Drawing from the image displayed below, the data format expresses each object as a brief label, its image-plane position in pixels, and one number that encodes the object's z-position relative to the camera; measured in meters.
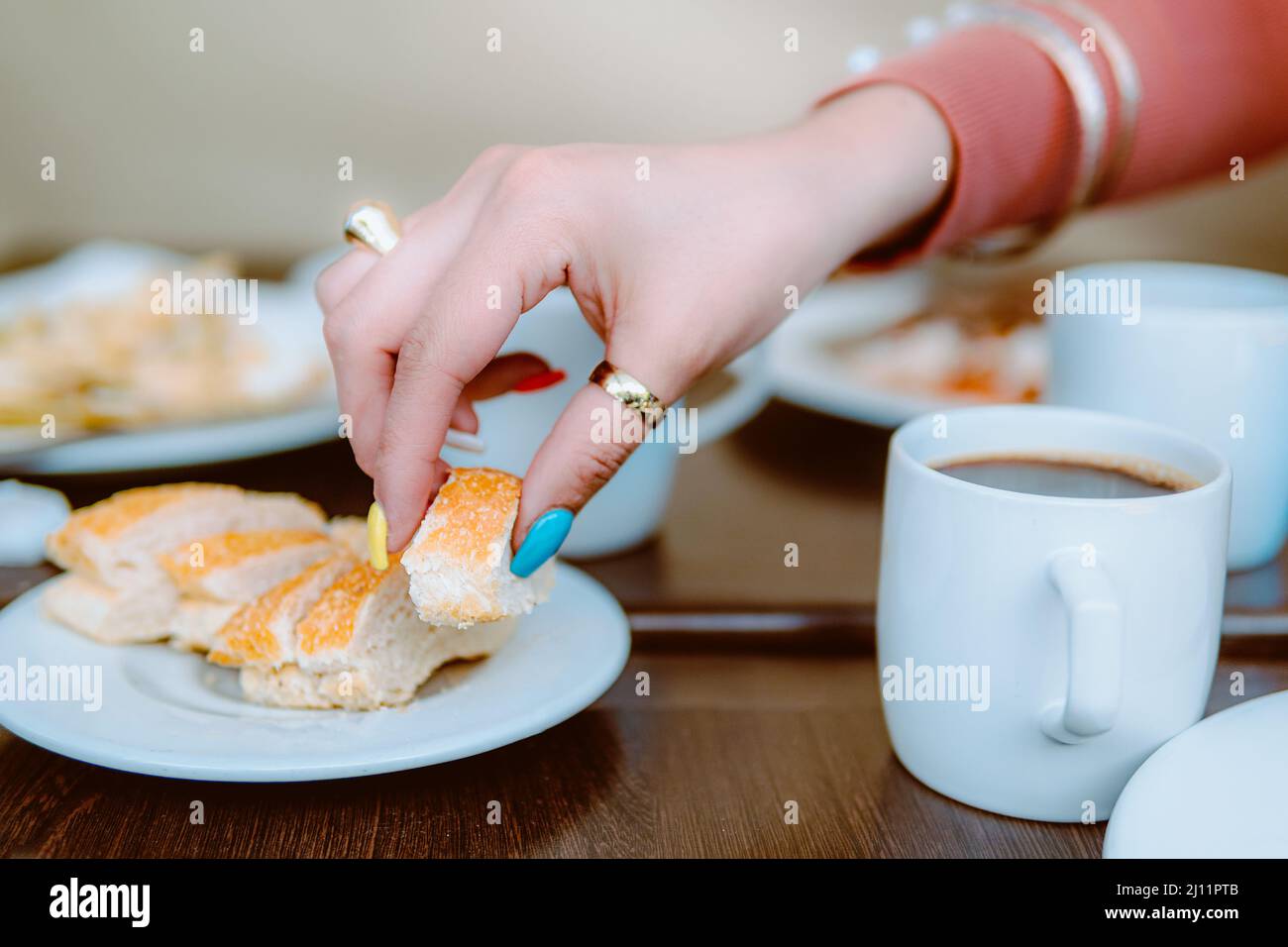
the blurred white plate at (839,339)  0.98
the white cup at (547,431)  0.75
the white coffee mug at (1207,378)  0.72
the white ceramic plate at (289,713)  0.48
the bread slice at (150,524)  0.62
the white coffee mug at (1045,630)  0.47
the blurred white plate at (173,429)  0.85
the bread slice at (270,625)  0.56
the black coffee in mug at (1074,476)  0.54
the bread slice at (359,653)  0.55
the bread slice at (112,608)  0.60
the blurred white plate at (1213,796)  0.41
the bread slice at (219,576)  0.61
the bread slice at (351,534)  0.68
